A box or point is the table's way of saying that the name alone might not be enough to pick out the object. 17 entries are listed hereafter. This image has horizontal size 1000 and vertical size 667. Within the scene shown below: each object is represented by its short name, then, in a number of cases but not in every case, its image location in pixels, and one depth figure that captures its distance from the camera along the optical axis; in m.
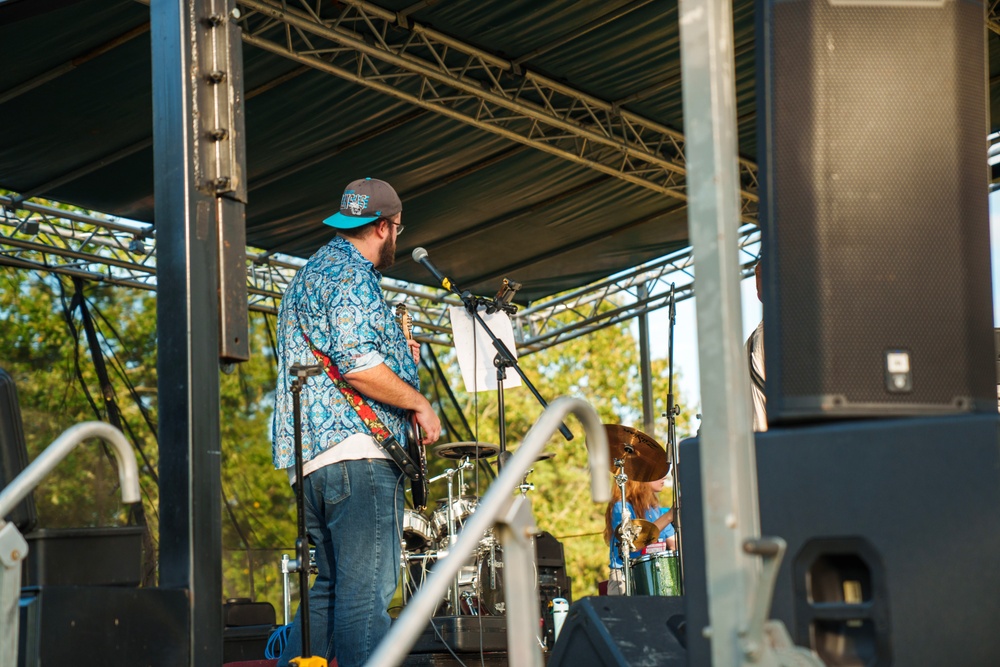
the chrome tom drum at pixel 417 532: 7.08
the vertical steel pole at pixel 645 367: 11.62
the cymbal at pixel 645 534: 7.51
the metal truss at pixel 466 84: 6.88
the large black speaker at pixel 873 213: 2.05
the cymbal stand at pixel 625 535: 6.88
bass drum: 7.03
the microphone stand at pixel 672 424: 6.03
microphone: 4.70
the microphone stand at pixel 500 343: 5.15
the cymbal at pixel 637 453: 6.96
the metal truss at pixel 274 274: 9.20
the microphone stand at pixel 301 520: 3.37
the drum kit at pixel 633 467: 6.91
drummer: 6.88
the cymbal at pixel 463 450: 6.90
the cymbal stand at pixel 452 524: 6.90
